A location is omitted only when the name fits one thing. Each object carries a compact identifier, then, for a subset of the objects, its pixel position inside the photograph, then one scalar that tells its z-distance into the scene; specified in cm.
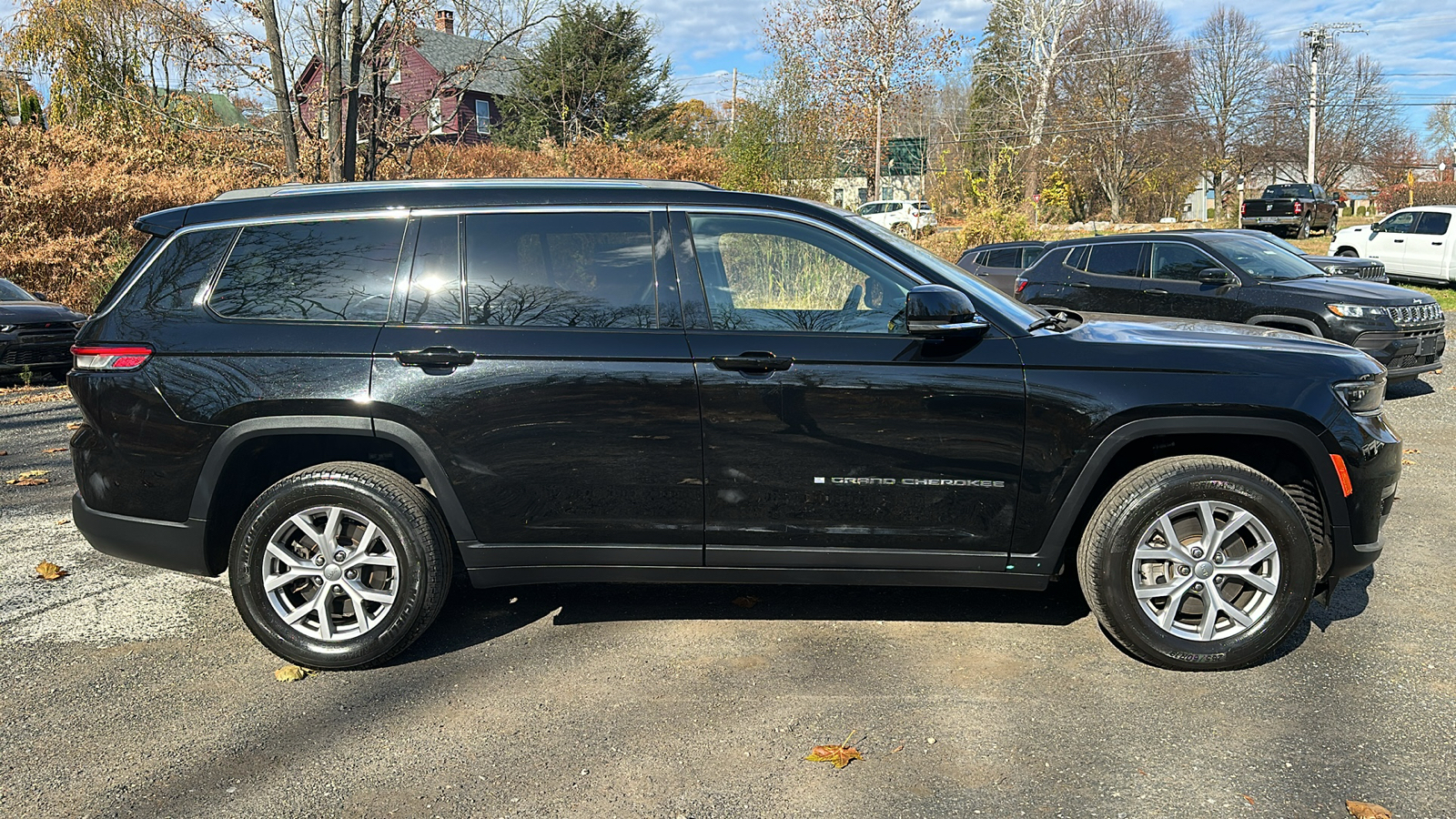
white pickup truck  1916
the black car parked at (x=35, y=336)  1212
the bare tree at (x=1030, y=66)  4331
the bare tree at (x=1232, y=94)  5188
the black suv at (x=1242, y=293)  948
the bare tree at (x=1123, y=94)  4762
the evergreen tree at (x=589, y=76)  3194
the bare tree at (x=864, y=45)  3531
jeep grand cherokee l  379
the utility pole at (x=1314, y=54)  4297
